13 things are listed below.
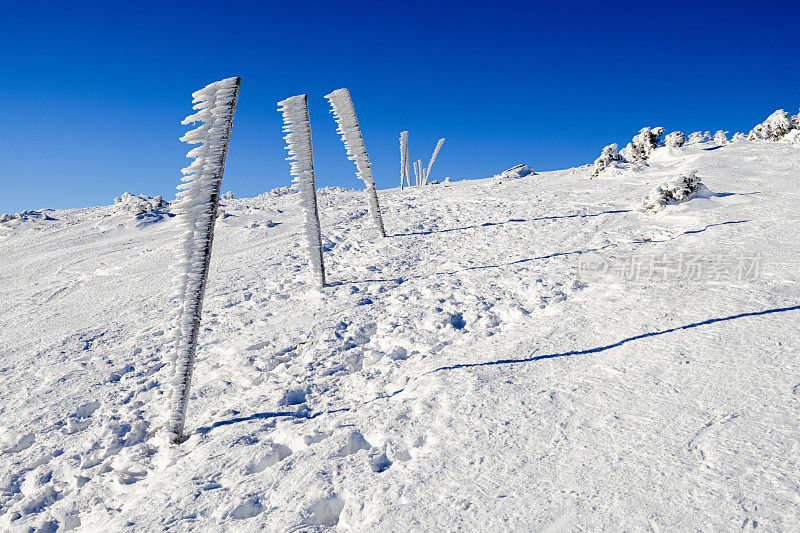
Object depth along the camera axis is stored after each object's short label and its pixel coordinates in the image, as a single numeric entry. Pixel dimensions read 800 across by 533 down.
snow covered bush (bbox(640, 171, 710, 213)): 7.89
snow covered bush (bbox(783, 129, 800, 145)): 14.41
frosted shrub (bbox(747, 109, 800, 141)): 19.03
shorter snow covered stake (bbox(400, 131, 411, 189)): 17.11
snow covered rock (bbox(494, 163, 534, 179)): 15.73
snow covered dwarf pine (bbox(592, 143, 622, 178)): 13.74
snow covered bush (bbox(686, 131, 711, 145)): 20.18
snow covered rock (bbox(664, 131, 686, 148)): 18.17
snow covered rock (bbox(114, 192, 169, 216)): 12.54
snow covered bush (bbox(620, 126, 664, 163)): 18.05
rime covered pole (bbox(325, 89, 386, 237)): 7.57
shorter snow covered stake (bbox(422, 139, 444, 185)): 19.72
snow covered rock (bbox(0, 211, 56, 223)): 13.41
